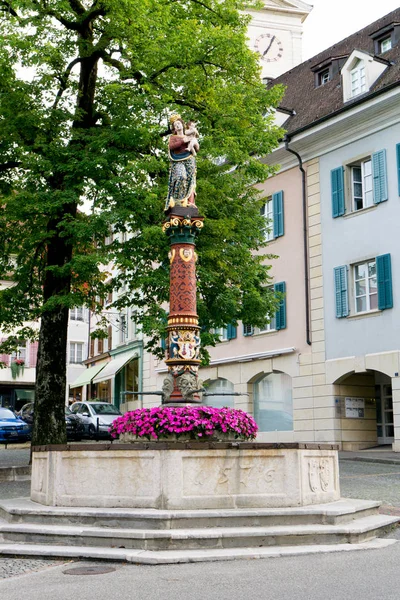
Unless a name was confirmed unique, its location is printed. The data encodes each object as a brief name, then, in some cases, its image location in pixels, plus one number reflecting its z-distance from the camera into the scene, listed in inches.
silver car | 1174.3
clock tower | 1528.1
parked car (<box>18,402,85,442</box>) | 1202.0
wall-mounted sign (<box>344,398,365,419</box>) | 1024.9
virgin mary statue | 509.4
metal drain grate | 320.2
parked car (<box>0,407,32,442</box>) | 1282.0
